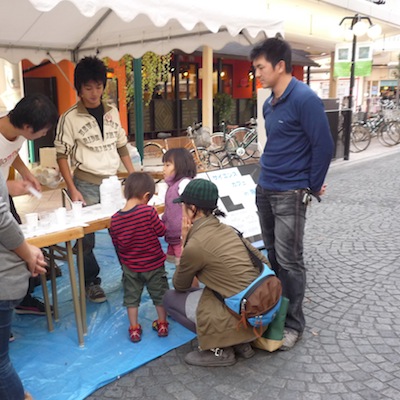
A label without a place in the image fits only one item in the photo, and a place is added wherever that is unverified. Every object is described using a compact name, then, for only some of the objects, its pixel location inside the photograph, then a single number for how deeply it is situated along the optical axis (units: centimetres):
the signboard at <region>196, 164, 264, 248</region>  473
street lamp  1144
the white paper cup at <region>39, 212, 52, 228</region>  301
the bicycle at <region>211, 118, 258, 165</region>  1077
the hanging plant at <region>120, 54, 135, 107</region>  892
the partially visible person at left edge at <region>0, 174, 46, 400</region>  189
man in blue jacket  278
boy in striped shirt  306
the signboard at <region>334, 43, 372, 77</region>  1184
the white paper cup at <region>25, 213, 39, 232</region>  289
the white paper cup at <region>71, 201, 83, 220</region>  317
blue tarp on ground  278
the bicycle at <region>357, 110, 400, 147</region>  1557
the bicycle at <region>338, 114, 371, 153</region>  1420
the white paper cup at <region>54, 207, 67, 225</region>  295
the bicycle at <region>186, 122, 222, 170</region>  1022
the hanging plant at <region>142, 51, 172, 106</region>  892
